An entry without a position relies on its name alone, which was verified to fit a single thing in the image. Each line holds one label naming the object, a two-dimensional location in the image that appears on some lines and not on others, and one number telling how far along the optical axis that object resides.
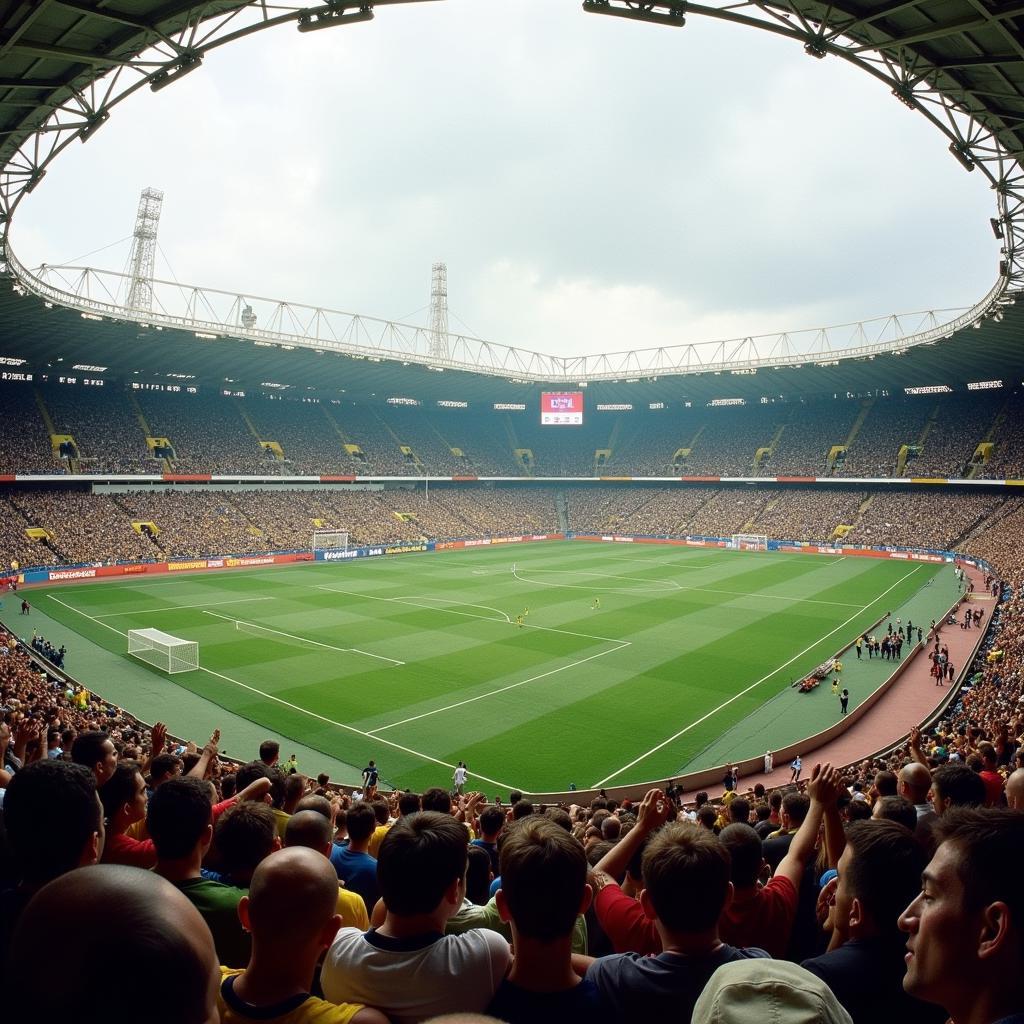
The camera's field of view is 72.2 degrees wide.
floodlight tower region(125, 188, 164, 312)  99.25
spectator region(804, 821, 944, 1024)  3.26
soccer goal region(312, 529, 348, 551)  68.38
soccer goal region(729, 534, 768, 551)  77.38
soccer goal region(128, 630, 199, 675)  30.41
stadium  4.98
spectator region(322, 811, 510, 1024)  3.06
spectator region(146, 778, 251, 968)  4.14
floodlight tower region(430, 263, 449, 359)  118.62
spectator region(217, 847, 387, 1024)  2.81
